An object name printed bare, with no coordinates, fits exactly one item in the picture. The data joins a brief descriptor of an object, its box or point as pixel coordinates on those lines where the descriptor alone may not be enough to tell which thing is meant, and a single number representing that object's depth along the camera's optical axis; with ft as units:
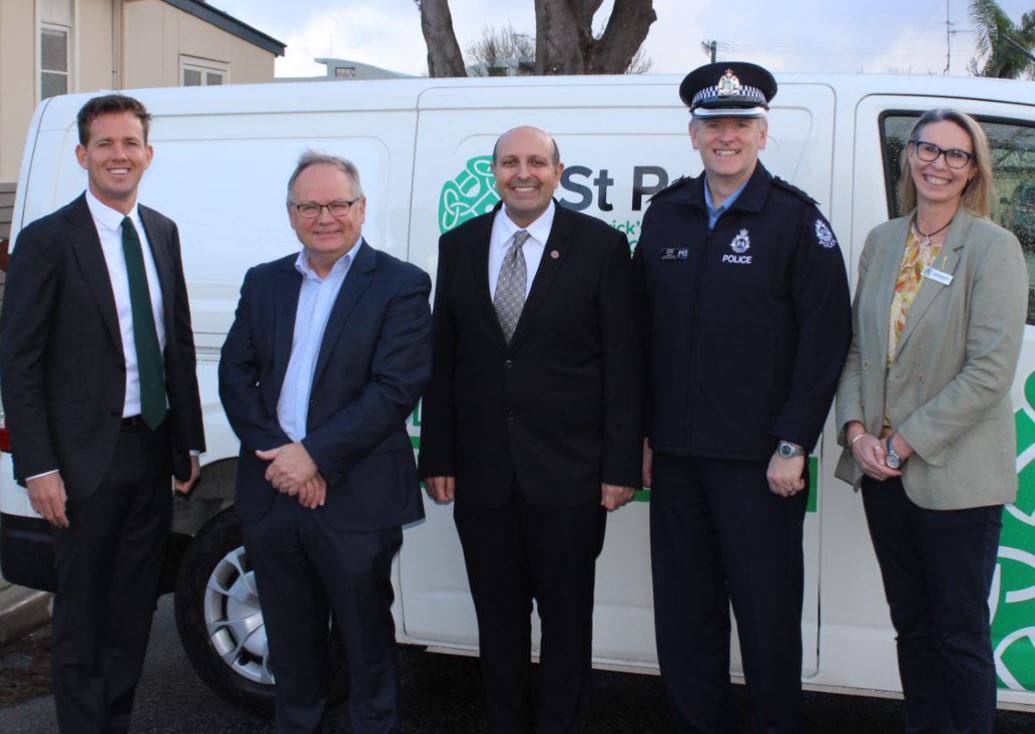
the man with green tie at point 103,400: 10.41
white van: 11.01
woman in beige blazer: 9.44
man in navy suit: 10.09
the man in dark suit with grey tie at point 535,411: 10.36
